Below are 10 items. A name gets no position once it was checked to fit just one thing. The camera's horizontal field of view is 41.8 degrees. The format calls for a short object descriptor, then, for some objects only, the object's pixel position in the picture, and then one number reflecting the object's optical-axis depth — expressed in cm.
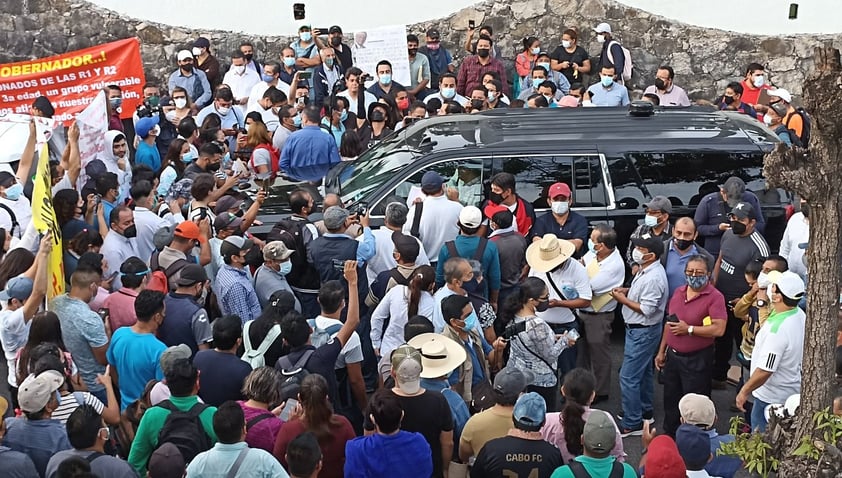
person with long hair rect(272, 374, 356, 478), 596
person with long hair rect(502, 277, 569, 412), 732
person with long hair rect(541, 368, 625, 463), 613
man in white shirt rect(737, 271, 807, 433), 709
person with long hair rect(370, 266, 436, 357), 765
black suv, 982
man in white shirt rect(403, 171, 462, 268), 919
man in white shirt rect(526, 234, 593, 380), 830
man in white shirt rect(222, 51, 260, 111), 1551
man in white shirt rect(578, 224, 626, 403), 843
